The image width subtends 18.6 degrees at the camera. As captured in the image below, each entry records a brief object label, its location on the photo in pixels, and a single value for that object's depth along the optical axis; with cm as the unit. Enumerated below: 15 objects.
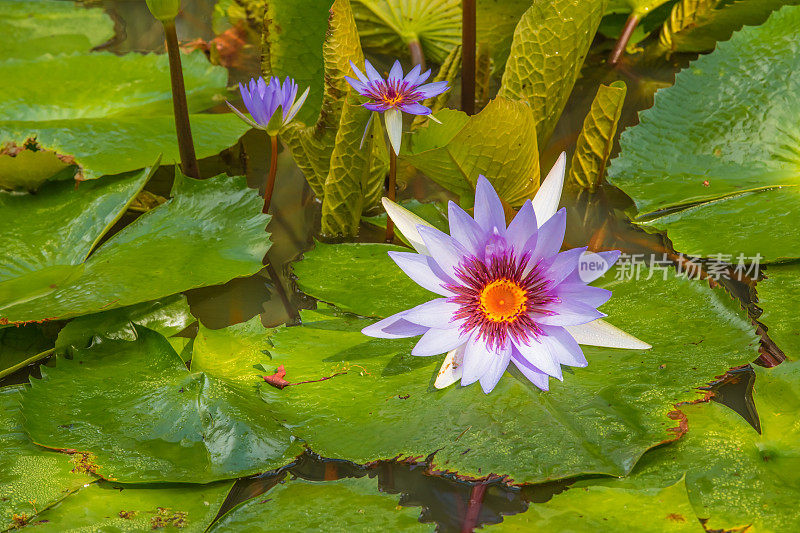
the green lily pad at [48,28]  190
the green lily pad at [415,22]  168
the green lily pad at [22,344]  137
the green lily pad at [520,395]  126
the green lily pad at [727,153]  141
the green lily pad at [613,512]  123
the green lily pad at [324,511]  125
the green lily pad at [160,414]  128
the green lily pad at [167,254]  136
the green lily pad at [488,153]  138
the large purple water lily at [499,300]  127
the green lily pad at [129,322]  137
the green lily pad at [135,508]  126
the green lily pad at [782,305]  133
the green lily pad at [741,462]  124
